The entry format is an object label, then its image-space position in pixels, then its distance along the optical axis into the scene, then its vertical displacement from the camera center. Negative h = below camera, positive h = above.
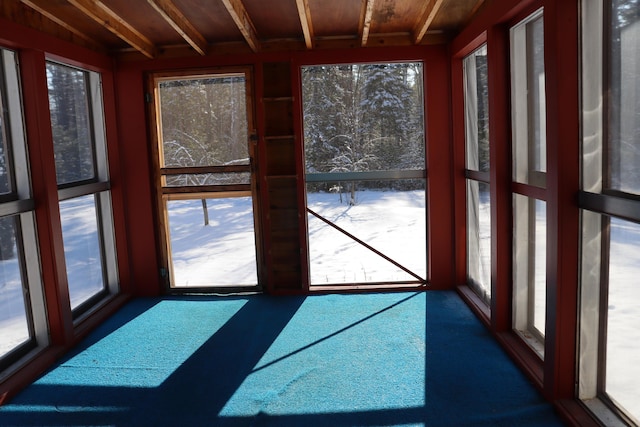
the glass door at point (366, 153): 5.76 -0.07
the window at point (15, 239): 3.94 -0.60
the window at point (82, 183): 4.81 -0.22
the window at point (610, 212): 2.54 -0.41
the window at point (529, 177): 3.63 -0.30
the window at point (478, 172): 4.74 -0.30
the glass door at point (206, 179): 5.75 -0.27
